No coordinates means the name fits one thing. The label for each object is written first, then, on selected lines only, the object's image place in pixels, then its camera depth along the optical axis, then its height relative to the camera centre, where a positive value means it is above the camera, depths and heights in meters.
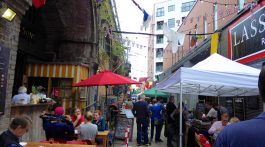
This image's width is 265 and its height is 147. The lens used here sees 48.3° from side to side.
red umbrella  9.76 +0.65
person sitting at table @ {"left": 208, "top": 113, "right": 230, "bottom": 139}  6.76 -0.54
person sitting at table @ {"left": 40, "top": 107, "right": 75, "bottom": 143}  6.04 -0.63
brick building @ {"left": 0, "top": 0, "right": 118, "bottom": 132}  11.70 +2.17
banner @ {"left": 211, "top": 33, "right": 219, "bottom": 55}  13.83 +2.82
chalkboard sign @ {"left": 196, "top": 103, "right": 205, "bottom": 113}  13.25 -0.25
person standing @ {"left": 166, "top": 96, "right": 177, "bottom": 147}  9.42 -0.68
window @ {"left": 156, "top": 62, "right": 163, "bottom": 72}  64.62 +7.47
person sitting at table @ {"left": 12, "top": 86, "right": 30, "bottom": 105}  7.97 -0.04
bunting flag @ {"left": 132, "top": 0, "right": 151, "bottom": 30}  10.96 +3.07
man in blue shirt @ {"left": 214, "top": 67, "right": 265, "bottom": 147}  1.57 -0.16
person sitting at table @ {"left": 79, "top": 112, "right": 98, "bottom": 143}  6.47 -0.70
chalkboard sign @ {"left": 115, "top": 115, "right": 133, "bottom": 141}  11.09 -0.92
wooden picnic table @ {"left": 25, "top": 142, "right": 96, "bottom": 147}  5.05 -0.81
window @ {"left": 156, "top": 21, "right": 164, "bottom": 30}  66.19 +16.89
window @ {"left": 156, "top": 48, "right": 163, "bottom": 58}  62.43 +10.23
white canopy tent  6.21 +0.59
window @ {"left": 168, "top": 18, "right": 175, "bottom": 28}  64.44 +17.05
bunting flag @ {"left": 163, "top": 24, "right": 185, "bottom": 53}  12.94 +2.85
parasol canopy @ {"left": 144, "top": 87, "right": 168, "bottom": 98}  22.35 +0.63
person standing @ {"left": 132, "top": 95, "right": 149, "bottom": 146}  10.70 -0.68
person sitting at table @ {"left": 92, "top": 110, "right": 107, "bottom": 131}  7.90 -0.61
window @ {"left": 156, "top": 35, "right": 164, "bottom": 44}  64.95 +13.42
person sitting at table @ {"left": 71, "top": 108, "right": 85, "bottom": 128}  7.71 -0.54
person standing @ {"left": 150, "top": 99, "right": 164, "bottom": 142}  11.61 -0.69
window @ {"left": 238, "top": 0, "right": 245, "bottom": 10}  11.81 +3.97
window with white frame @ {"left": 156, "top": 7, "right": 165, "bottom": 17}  67.02 +20.15
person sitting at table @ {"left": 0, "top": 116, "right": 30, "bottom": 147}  3.59 -0.44
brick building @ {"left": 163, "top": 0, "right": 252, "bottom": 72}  13.23 +4.63
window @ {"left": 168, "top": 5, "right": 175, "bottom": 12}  64.88 +20.48
